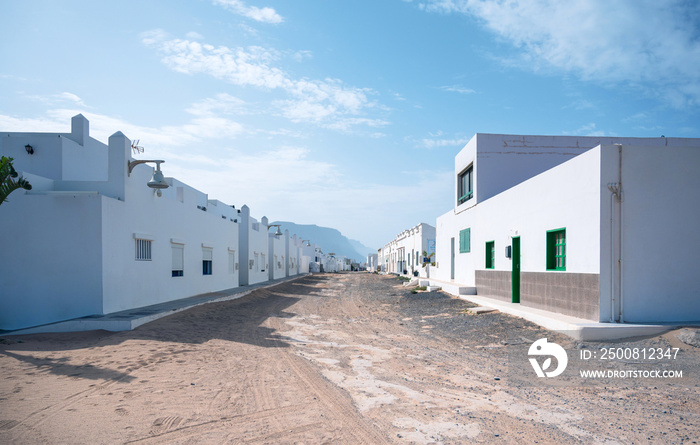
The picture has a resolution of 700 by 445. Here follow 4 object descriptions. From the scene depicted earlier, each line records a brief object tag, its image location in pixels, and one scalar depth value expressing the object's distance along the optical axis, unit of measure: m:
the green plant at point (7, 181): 9.02
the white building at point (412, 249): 38.19
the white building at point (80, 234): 10.93
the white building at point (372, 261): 91.46
